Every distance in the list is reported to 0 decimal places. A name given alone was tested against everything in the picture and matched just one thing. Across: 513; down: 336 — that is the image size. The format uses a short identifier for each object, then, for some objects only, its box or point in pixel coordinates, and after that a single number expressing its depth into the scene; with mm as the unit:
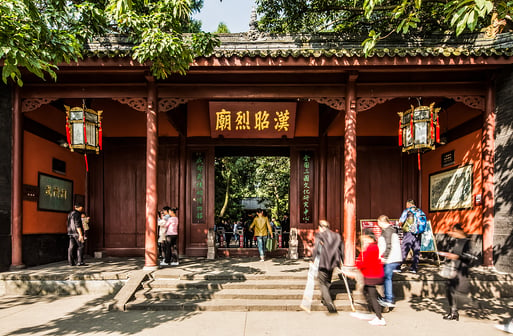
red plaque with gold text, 8531
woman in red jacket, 5199
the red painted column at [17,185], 7438
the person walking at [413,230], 7203
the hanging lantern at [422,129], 7215
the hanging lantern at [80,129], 7371
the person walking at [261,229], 8820
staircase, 5926
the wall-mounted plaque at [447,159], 8586
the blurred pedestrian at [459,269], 5145
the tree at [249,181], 21047
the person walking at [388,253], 5711
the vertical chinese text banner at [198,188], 9938
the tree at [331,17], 13069
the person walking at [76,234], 7957
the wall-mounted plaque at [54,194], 8414
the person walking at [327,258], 5590
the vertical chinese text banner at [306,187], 9867
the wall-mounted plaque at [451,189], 7875
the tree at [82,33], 4121
